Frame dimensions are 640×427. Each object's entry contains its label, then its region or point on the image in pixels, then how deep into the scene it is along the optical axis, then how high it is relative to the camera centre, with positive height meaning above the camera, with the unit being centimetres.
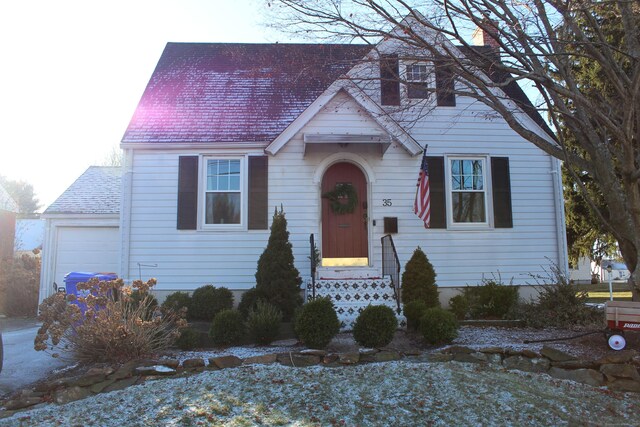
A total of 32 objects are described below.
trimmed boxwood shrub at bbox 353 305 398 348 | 671 -90
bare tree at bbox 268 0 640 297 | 630 +273
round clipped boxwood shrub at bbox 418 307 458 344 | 694 -94
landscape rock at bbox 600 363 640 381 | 540 -123
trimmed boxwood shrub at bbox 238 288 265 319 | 854 -69
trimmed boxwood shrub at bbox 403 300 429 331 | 805 -84
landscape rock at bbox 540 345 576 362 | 571 -111
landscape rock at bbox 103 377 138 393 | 530 -133
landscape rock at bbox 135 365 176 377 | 554 -123
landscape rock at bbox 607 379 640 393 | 530 -136
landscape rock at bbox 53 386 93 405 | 516 -140
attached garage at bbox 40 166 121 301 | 1266 +59
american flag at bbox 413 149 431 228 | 1002 +133
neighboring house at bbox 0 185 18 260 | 2395 +189
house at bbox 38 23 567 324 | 1052 +154
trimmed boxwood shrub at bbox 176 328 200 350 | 712 -113
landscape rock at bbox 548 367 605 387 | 545 -129
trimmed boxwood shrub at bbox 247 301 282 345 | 728 -95
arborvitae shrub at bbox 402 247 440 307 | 919 -38
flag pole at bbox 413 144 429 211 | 1020 +221
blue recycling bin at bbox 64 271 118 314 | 888 -32
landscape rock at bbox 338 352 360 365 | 582 -115
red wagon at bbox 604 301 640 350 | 597 -74
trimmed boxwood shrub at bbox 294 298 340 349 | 671 -88
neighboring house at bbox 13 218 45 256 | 3067 +196
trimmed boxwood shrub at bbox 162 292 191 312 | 830 -66
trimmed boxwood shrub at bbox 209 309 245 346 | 727 -100
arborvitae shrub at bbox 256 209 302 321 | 853 -22
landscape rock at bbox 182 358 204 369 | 573 -119
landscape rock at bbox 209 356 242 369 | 570 -117
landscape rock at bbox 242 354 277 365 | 580 -117
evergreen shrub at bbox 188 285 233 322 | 889 -78
